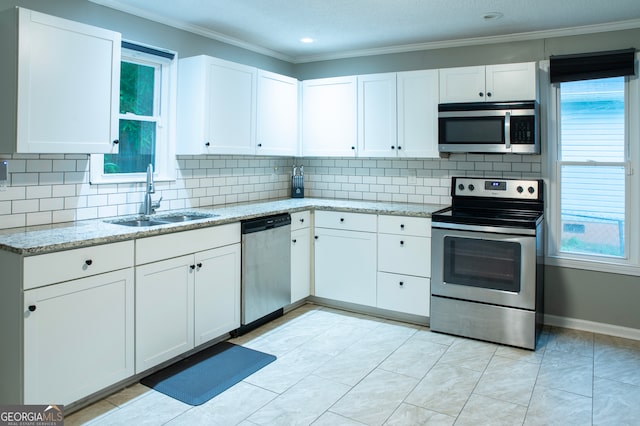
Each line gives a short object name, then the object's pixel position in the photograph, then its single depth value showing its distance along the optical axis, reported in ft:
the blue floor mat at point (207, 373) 8.93
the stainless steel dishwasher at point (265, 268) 11.65
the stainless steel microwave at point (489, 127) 11.82
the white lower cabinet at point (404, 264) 12.44
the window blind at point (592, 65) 11.47
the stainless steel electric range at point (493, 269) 11.03
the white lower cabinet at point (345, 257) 13.28
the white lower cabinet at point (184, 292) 9.12
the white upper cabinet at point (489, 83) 12.01
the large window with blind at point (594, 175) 11.89
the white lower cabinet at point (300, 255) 13.46
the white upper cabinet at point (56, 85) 8.02
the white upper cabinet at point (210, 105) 11.84
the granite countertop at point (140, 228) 7.56
